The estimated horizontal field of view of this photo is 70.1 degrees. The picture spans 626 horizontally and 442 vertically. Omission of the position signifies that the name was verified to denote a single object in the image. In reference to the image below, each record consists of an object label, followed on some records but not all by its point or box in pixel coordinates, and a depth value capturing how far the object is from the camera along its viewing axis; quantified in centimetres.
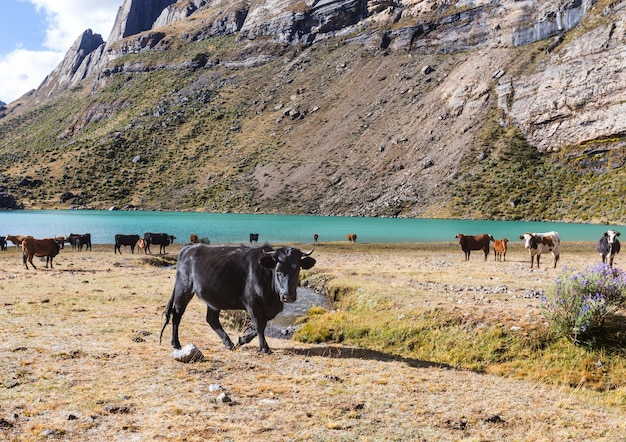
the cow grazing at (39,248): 2673
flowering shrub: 1044
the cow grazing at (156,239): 4159
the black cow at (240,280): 991
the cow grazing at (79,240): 4328
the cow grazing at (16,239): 3227
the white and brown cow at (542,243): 2738
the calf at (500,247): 3203
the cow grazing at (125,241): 4175
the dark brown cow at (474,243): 3300
